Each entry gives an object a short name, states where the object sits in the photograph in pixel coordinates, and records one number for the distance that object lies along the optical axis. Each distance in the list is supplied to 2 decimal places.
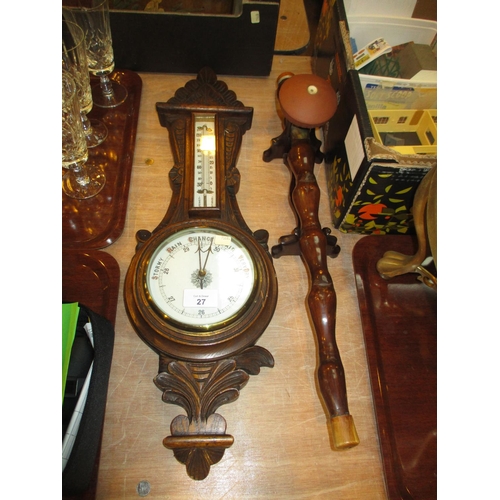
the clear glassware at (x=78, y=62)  0.71
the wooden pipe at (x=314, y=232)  0.59
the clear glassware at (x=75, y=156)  0.68
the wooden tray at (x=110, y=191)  0.75
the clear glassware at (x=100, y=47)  0.78
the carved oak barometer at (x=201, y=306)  0.60
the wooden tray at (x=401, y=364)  0.60
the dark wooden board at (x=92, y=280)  0.69
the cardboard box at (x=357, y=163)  0.64
